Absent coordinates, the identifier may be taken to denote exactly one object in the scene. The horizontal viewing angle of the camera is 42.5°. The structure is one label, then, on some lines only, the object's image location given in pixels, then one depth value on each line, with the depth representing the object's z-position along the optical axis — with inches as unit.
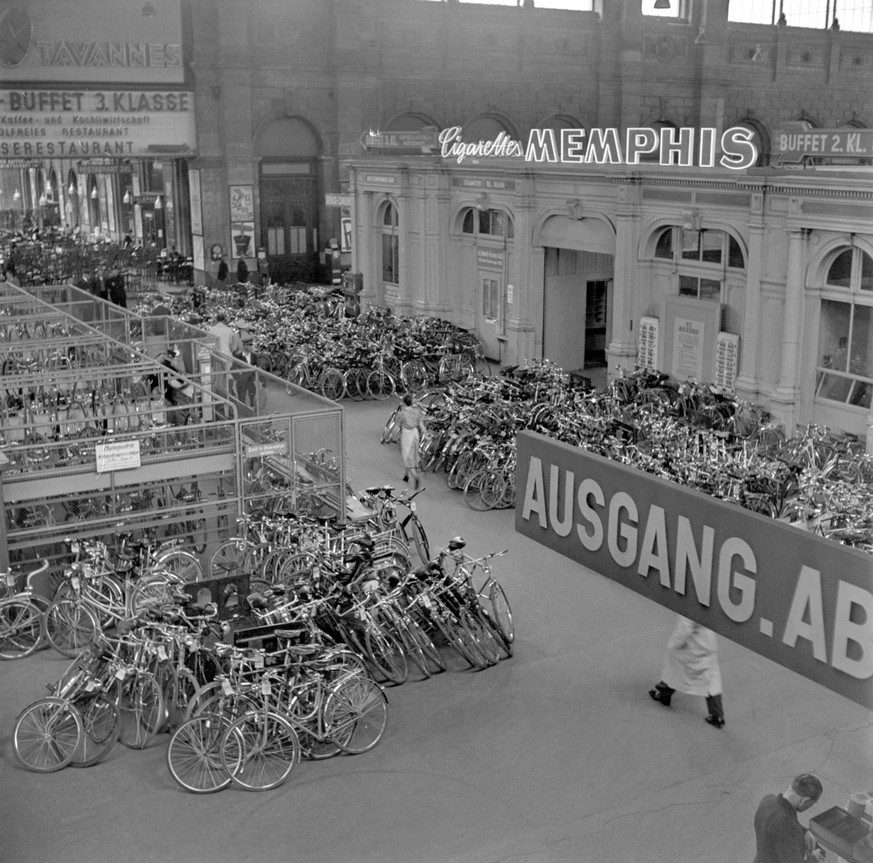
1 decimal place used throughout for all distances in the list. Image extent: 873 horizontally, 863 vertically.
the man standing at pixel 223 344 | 748.2
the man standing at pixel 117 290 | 1274.6
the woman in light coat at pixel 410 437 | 616.1
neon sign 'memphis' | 726.5
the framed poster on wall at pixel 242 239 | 1557.6
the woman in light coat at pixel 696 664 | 363.6
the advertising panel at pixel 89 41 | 1395.2
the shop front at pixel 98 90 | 1405.0
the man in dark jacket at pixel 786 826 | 227.1
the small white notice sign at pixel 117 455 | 466.3
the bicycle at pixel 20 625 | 421.4
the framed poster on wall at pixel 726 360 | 744.3
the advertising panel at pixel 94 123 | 1409.9
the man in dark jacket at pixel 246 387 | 746.8
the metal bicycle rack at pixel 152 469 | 469.4
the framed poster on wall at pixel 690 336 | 769.6
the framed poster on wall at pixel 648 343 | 820.0
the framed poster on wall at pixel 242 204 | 1550.2
